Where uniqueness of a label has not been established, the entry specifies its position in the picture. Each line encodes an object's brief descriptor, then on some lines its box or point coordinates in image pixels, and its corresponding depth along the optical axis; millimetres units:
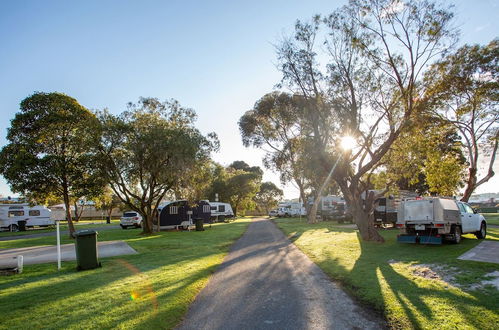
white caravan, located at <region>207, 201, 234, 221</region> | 42031
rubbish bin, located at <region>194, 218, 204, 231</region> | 26450
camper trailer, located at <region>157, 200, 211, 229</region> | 28266
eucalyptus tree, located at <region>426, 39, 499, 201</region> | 14789
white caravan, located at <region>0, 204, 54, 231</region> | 31438
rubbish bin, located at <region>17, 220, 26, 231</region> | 32594
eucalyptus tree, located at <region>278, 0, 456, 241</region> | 14172
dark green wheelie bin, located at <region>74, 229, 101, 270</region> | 9383
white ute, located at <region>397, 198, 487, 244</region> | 12094
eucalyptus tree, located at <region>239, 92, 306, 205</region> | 27688
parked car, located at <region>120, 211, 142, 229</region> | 31800
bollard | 9078
